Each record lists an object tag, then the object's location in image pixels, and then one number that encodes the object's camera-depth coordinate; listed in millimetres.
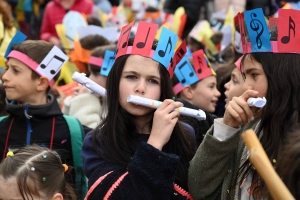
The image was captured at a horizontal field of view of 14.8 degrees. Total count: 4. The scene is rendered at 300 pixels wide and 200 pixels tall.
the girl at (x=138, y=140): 5031
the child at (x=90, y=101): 8736
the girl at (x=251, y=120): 4914
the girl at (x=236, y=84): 5712
